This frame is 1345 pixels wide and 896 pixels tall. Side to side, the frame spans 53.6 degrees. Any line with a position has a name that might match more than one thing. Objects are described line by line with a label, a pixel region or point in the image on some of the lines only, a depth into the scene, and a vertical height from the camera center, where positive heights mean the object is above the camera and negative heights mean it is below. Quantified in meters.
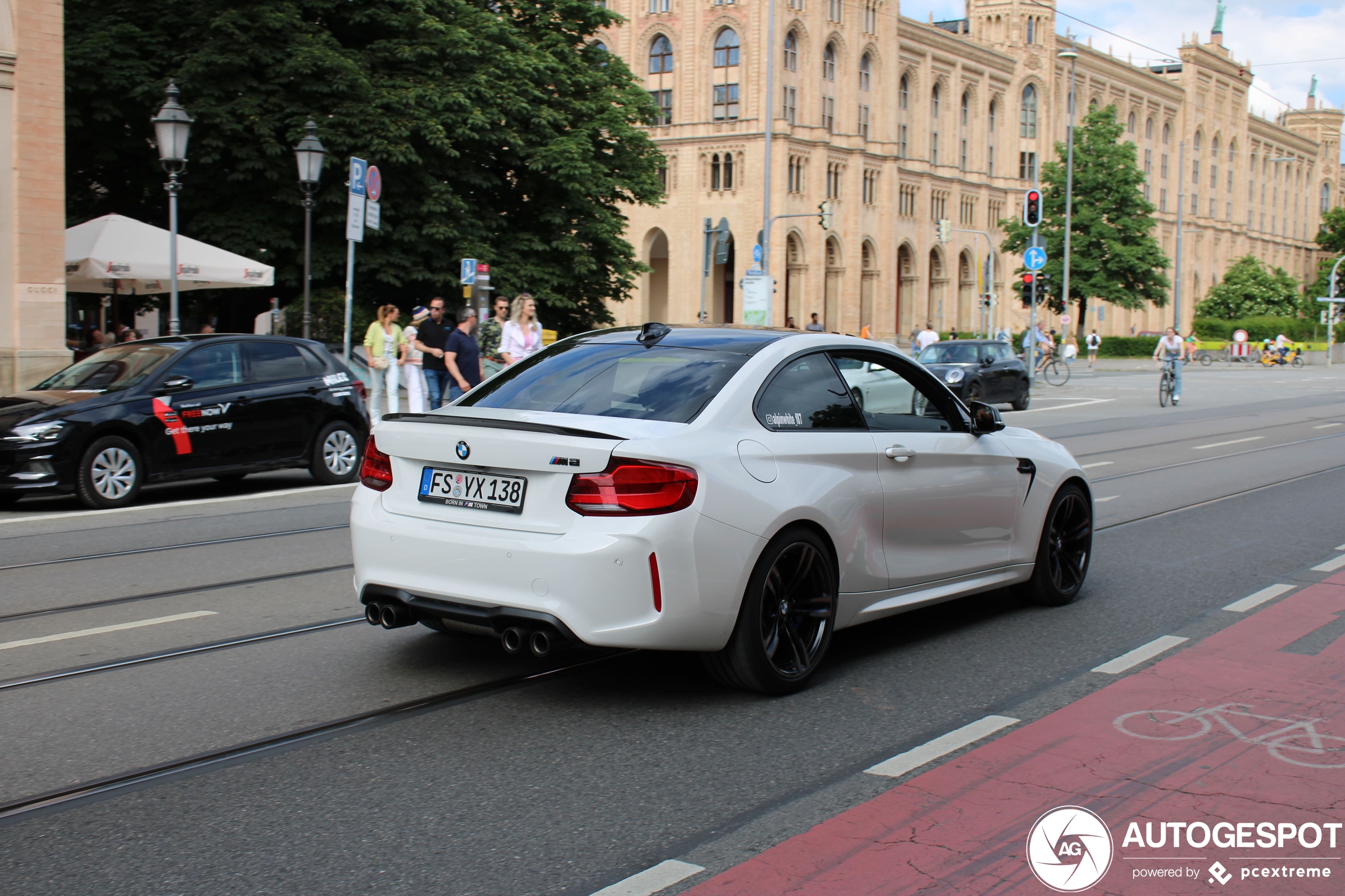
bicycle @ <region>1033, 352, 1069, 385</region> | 43.22 +0.28
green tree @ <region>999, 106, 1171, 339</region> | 64.38 +7.33
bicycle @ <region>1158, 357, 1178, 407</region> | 30.72 -0.07
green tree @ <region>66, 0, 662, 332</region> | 25.88 +4.99
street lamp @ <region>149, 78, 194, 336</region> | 17.06 +2.89
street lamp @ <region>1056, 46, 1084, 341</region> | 55.28 +7.96
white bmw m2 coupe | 4.82 -0.51
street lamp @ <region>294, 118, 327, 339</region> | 20.27 +3.17
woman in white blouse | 16.84 +0.45
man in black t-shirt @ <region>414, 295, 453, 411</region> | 16.84 +0.21
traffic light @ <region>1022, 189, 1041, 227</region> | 33.03 +4.26
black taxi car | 11.23 -0.50
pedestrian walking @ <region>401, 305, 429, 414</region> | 18.33 -0.05
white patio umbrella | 20.09 +1.62
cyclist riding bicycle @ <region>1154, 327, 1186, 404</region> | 31.31 +0.72
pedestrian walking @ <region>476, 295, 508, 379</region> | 17.59 +0.42
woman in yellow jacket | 18.12 +0.27
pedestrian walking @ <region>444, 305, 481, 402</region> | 16.22 +0.13
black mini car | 28.28 +0.16
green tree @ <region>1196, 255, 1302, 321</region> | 96.75 +6.45
